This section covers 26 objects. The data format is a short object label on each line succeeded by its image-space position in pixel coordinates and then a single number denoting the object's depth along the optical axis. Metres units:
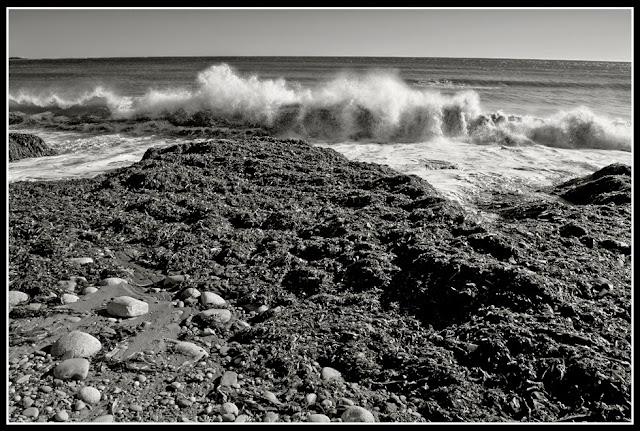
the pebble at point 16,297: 3.00
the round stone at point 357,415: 2.16
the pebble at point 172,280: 3.39
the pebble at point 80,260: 3.53
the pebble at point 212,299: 3.16
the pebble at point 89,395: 2.16
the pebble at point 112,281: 3.31
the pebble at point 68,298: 3.05
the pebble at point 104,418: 2.06
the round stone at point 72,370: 2.31
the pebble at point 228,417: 2.15
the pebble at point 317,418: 2.16
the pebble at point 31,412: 2.06
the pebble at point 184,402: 2.21
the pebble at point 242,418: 2.14
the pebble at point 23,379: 2.27
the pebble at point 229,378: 2.38
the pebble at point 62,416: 2.05
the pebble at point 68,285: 3.20
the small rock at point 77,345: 2.50
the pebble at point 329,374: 2.45
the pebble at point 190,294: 3.22
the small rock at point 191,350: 2.59
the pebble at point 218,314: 2.96
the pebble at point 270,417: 2.15
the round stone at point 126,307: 2.94
